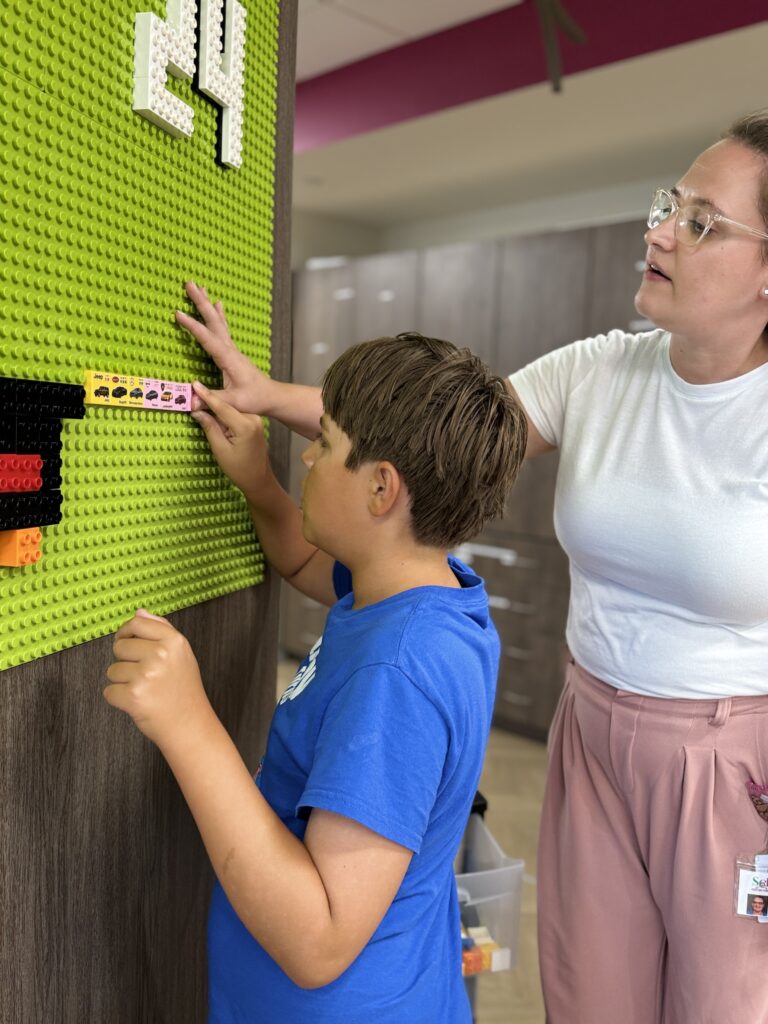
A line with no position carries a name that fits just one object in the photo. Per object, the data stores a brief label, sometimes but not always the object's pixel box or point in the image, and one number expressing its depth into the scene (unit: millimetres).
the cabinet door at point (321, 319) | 4926
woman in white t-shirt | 1090
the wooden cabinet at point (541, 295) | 3885
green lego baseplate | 695
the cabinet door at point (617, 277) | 3662
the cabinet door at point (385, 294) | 4625
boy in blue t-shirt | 724
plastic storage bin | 1480
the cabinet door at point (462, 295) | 4250
